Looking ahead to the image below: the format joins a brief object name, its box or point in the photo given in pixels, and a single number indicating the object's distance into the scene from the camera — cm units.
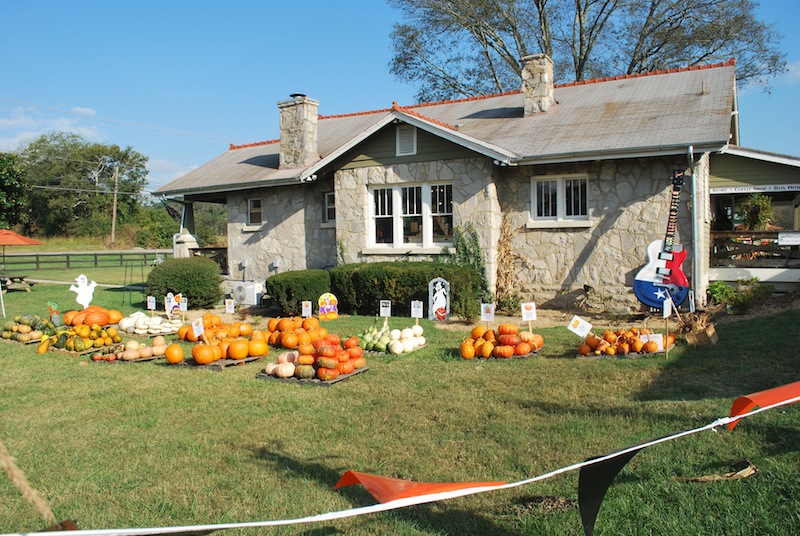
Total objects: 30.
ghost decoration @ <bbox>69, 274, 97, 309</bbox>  1357
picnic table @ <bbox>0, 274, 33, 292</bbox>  2203
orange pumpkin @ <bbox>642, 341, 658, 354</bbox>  885
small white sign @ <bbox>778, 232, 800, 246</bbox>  1413
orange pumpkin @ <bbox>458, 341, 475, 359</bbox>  941
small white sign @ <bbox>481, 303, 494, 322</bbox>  1052
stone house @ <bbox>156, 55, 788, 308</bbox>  1363
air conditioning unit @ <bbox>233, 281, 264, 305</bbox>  1647
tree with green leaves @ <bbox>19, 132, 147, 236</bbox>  5803
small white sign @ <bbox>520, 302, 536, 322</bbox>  991
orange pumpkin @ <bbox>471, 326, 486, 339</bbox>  1004
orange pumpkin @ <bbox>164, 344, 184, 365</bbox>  952
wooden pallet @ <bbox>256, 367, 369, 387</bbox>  809
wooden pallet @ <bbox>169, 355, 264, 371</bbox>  927
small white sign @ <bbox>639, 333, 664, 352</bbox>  889
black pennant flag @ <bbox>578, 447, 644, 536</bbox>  328
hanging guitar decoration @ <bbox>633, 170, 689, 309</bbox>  1315
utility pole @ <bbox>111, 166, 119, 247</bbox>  5232
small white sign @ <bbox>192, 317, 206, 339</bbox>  993
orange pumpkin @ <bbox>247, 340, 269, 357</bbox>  985
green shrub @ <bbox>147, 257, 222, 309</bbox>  1616
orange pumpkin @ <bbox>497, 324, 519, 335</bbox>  962
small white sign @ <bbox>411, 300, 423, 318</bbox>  1088
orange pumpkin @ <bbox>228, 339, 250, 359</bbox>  961
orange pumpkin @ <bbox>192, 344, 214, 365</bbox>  938
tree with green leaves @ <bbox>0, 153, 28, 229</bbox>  2452
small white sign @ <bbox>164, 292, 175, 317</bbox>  1277
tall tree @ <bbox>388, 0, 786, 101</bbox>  2639
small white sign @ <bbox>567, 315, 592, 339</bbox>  902
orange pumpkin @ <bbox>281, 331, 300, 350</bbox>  1055
